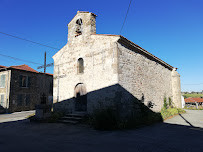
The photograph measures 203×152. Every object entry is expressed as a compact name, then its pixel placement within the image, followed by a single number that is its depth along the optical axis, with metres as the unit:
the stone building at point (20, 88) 16.55
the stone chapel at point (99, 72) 8.38
